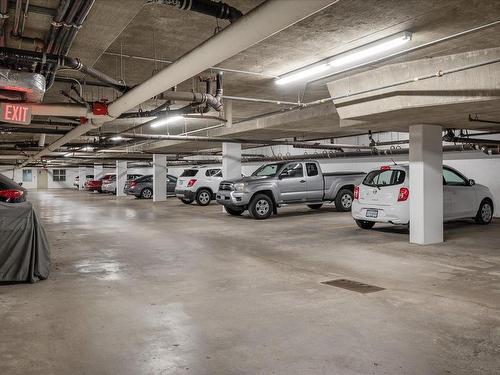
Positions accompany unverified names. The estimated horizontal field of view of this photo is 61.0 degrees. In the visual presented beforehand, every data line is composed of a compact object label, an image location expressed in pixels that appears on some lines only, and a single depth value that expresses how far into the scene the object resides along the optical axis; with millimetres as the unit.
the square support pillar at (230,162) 16156
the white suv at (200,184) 18734
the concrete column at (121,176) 28922
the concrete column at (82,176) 45656
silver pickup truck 12930
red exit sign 6186
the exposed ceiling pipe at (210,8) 3914
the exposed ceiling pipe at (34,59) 4848
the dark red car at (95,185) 33406
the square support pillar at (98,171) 41031
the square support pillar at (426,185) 8555
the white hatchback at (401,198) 9172
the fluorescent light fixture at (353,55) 6113
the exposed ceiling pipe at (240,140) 13453
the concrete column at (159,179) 22562
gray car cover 5453
